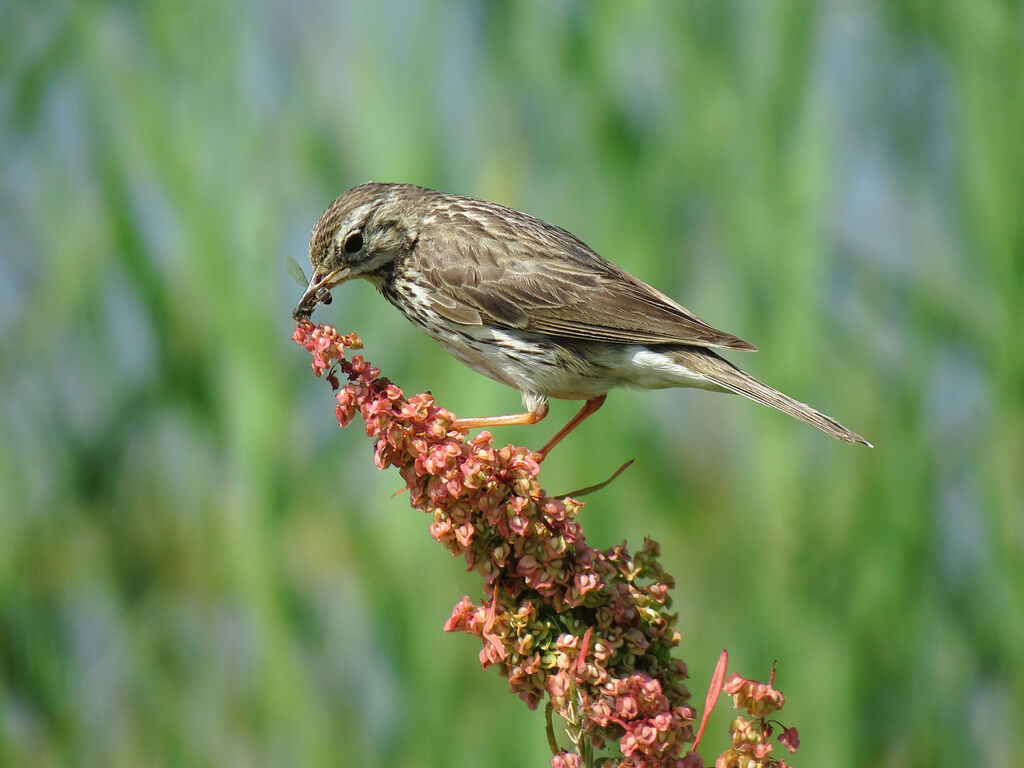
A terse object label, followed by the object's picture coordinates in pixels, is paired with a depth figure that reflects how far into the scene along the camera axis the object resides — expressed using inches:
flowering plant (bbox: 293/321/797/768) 227.9
